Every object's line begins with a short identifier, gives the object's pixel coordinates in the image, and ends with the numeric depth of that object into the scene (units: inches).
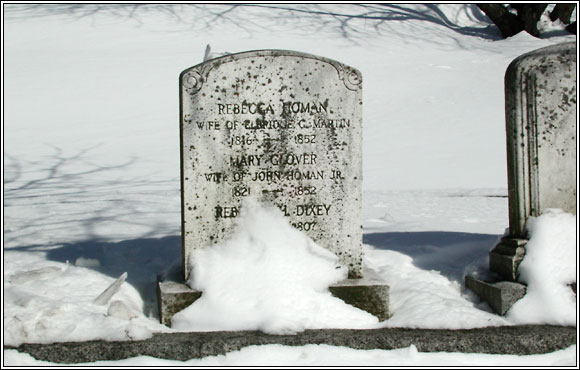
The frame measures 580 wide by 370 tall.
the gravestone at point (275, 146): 147.9
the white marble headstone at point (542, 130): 149.6
